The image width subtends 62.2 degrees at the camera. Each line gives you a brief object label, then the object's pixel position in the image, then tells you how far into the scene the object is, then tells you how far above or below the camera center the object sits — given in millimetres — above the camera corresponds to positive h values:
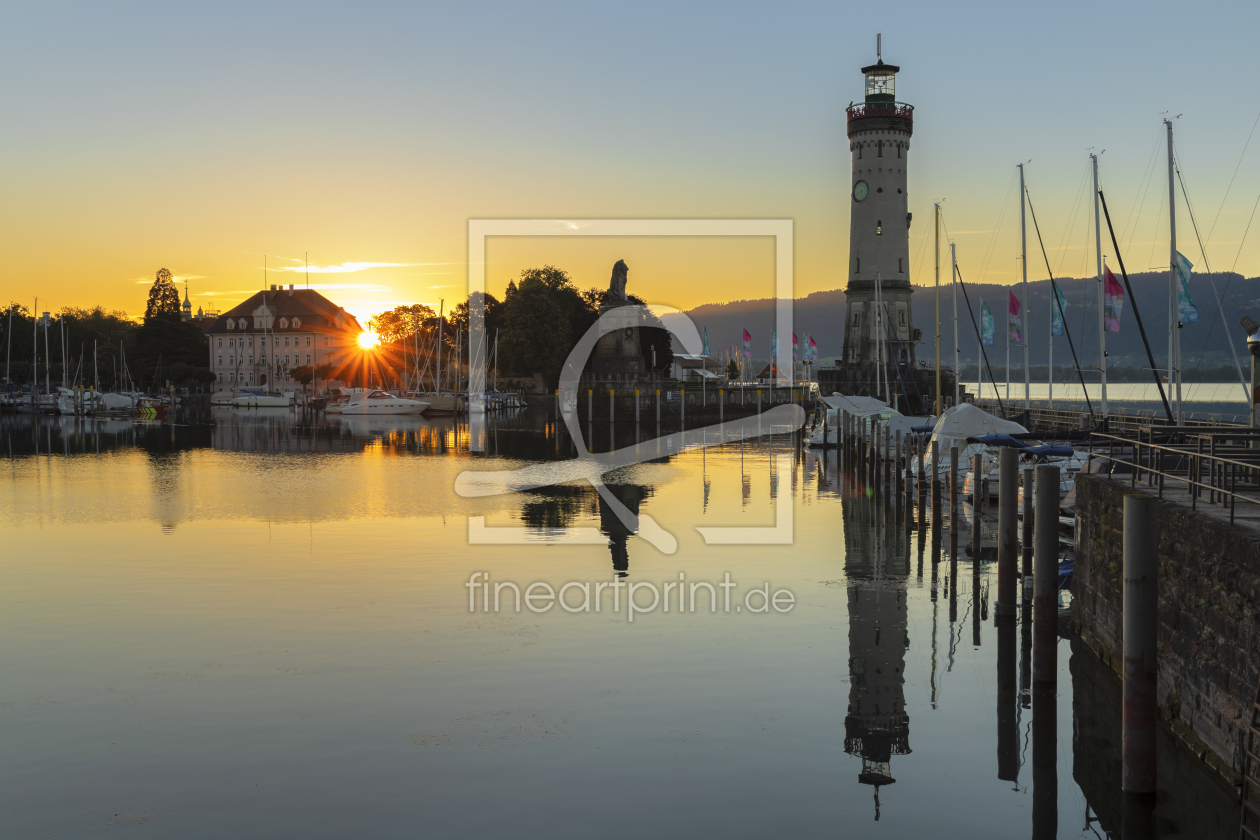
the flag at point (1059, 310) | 44869 +3544
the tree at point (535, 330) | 124875 +7774
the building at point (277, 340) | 172625 +9276
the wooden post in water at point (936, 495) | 27719 -2792
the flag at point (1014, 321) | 50875 +3538
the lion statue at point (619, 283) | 114438 +12342
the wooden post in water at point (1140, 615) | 11820 -2540
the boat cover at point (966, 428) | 37281 -1284
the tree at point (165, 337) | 163250 +9454
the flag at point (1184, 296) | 32031 +2949
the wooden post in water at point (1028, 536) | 20953 -2953
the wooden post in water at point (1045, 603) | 16391 -3302
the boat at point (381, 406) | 117000 -1168
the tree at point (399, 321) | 171500 +12275
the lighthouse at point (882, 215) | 82875 +14237
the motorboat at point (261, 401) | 141375 -687
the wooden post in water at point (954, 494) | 25062 -2743
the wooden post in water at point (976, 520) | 23766 -2971
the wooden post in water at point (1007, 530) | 19719 -2583
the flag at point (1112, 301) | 36188 +3222
